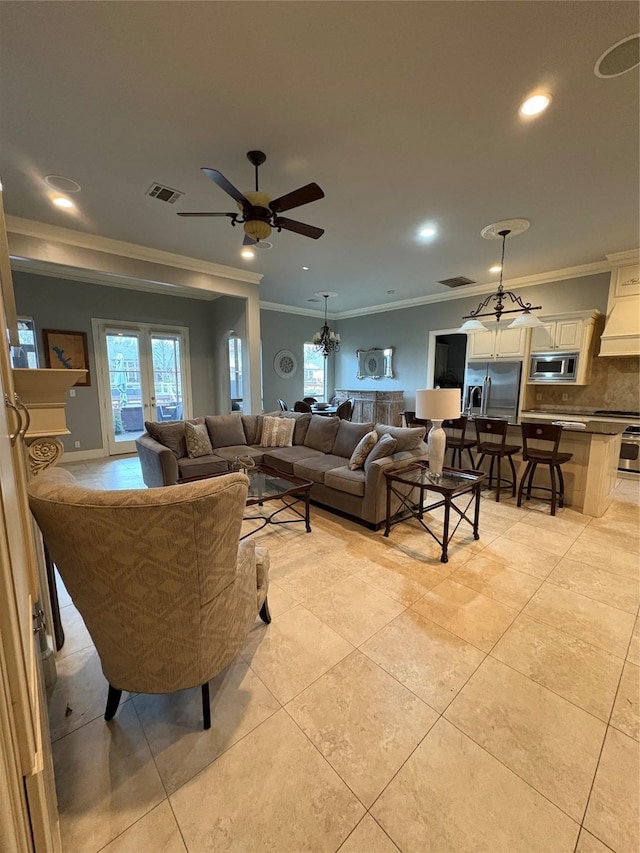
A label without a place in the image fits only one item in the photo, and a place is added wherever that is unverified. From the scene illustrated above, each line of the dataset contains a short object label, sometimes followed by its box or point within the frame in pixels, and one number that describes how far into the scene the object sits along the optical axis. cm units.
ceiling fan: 231
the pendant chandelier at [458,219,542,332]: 366
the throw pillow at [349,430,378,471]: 330
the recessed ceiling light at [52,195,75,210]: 324
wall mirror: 759
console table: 738
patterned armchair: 100
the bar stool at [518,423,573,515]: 343
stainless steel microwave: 496
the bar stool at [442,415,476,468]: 415
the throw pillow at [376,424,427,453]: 333
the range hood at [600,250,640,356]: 444
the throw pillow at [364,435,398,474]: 316
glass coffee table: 294
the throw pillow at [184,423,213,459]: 409
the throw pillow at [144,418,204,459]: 404
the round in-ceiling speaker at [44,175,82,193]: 289
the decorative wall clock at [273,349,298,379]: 796
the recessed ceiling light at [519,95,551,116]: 205
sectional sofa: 315
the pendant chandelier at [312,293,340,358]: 690
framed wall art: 544
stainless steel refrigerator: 547
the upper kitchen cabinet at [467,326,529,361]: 540
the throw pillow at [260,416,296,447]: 466
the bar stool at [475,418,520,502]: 378
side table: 264
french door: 615
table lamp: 286
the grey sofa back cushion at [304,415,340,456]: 427
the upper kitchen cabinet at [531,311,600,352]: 482
